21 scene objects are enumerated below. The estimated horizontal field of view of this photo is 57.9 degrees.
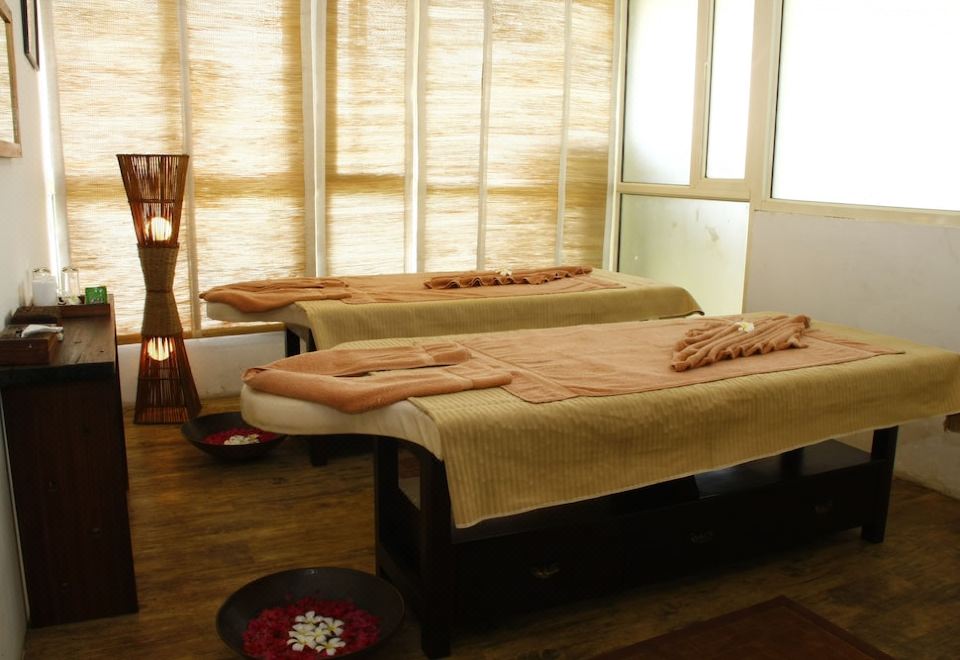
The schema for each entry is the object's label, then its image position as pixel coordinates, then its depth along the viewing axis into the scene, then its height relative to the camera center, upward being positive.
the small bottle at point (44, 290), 2.65 -0.36
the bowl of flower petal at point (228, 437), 3.09 -0.97
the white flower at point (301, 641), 1.84 -0.98
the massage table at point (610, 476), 1.82 -0.66
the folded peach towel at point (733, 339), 2.27 -0.44
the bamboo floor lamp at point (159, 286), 3.39 -0.45
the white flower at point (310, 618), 1.93 -0.98
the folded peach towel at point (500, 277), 3.47 -0.41
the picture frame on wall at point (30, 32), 2.87 +0.47
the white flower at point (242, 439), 3.21 -0.98
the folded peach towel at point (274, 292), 3.13 -0.44
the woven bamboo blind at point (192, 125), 3.59 +0.20
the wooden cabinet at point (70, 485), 1.96 -0.72
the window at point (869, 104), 3.00 +0.30
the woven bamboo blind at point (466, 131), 4.11 +0.23
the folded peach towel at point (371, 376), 1.86 -0.46
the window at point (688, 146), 4.00 +0.17
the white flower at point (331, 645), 1.83 -0.99
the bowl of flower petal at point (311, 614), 1.83 -0.97
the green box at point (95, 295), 2.80 -0.40
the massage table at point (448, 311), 3.06 -0.50
